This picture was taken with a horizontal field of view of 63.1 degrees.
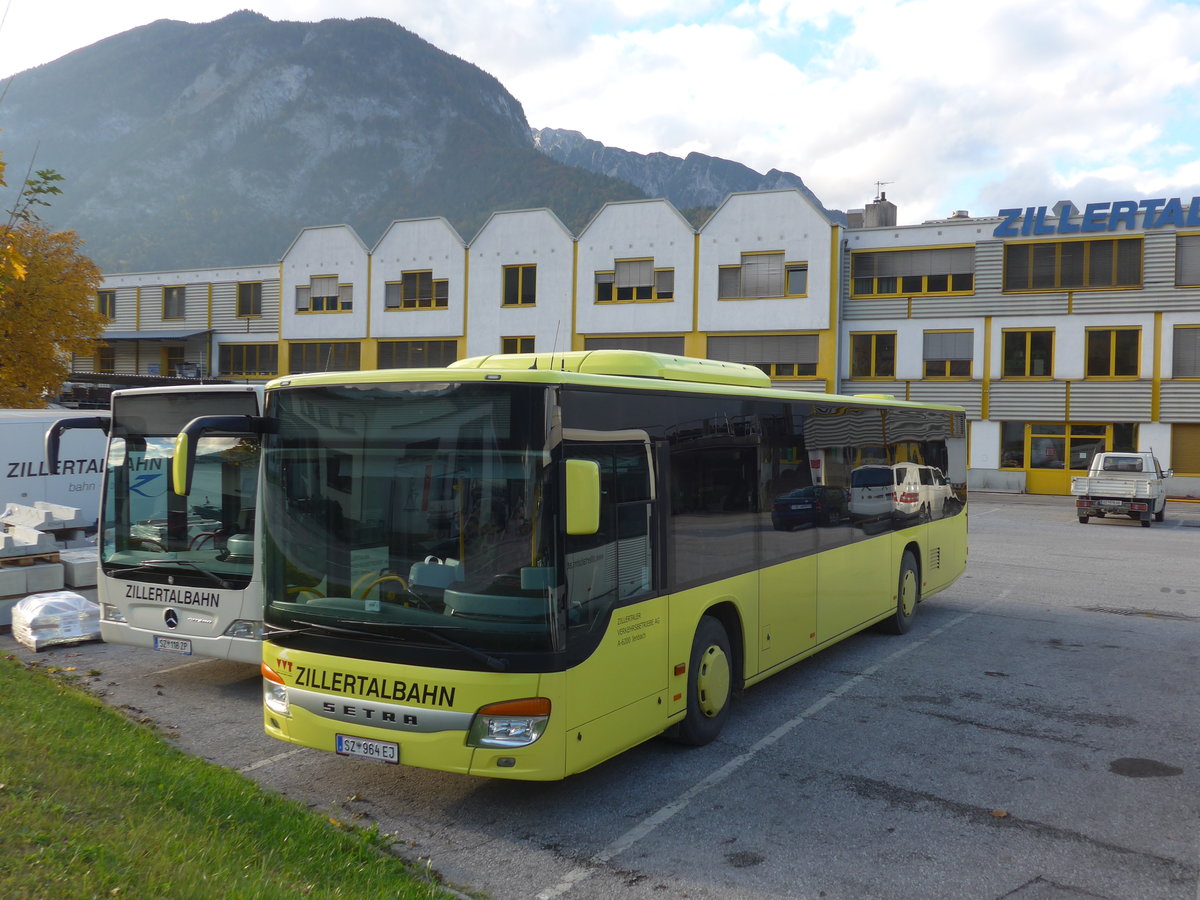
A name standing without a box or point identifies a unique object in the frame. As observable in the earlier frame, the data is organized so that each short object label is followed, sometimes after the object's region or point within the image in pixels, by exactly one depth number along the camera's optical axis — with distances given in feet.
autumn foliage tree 69.92
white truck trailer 46.21
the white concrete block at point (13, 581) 35.81
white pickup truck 84.17
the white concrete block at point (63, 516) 41.60
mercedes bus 26.76
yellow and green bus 17.89
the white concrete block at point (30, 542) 36.60
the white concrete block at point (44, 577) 36.58
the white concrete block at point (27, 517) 40.88
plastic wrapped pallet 32.65
